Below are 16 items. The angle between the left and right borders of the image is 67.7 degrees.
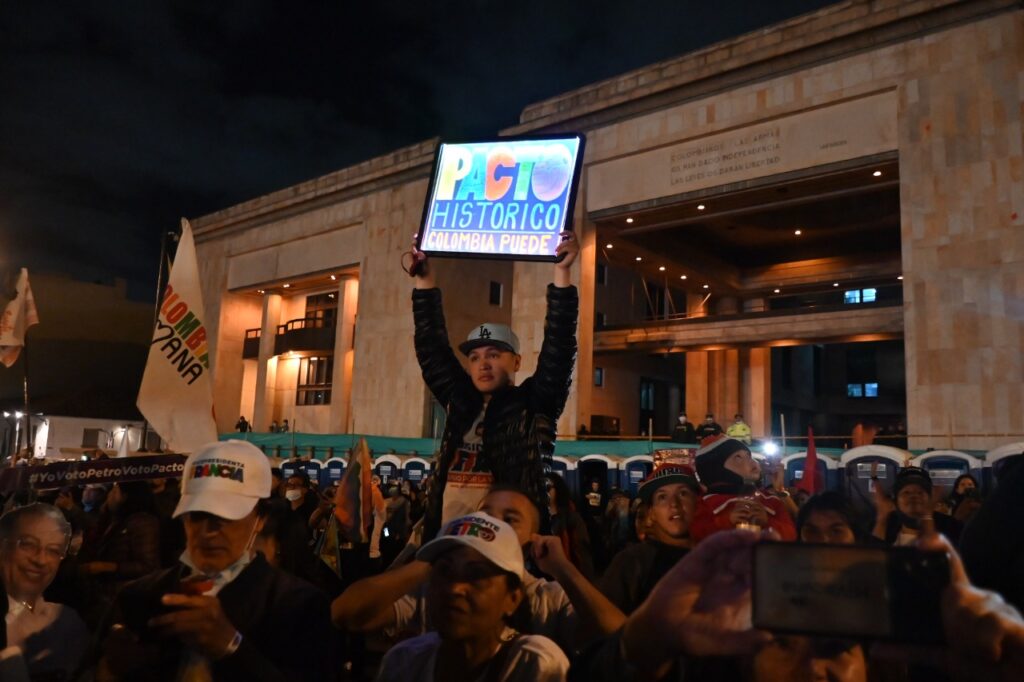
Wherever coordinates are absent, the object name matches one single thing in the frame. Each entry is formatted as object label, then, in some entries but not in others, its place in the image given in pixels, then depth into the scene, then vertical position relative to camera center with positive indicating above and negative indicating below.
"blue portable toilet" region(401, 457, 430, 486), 17.78 -0.97
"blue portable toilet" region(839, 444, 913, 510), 13.15 -0.34
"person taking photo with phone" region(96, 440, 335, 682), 2.12 -0.55
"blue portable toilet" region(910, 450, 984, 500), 13.12 -0.33
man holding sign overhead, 3.82 +0.10
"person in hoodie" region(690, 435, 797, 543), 3.68 -0.31
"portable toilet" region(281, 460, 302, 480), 16.68 -0.92
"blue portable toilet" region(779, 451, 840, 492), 13.55 -0.49
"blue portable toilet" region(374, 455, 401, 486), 18.18 -0.94
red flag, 8.09 -0.35
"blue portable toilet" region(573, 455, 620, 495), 15.34 -0.73
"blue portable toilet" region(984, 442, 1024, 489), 12.52 -0.12
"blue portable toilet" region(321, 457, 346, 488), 17.84 -1.07
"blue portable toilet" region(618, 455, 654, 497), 14.95 -0.68
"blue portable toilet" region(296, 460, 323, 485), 18.39 -1.07
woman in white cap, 2.26 -0.57
